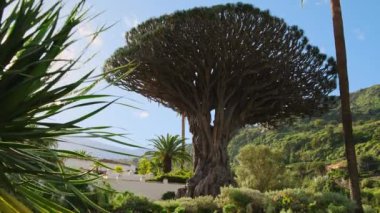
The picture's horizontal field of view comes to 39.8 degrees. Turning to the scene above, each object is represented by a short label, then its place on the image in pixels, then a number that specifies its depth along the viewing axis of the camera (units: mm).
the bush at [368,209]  20497
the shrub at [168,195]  37156
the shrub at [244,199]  21373
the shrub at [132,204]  20459
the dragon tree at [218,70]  29328
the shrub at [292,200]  20453
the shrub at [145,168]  52562
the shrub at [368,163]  62094
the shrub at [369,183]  52619
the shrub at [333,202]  18750
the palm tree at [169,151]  47906
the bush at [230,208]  20703
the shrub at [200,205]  22492
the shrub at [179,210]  20447
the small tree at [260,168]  40688
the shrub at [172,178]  41562
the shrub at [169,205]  22498
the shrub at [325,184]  42062
